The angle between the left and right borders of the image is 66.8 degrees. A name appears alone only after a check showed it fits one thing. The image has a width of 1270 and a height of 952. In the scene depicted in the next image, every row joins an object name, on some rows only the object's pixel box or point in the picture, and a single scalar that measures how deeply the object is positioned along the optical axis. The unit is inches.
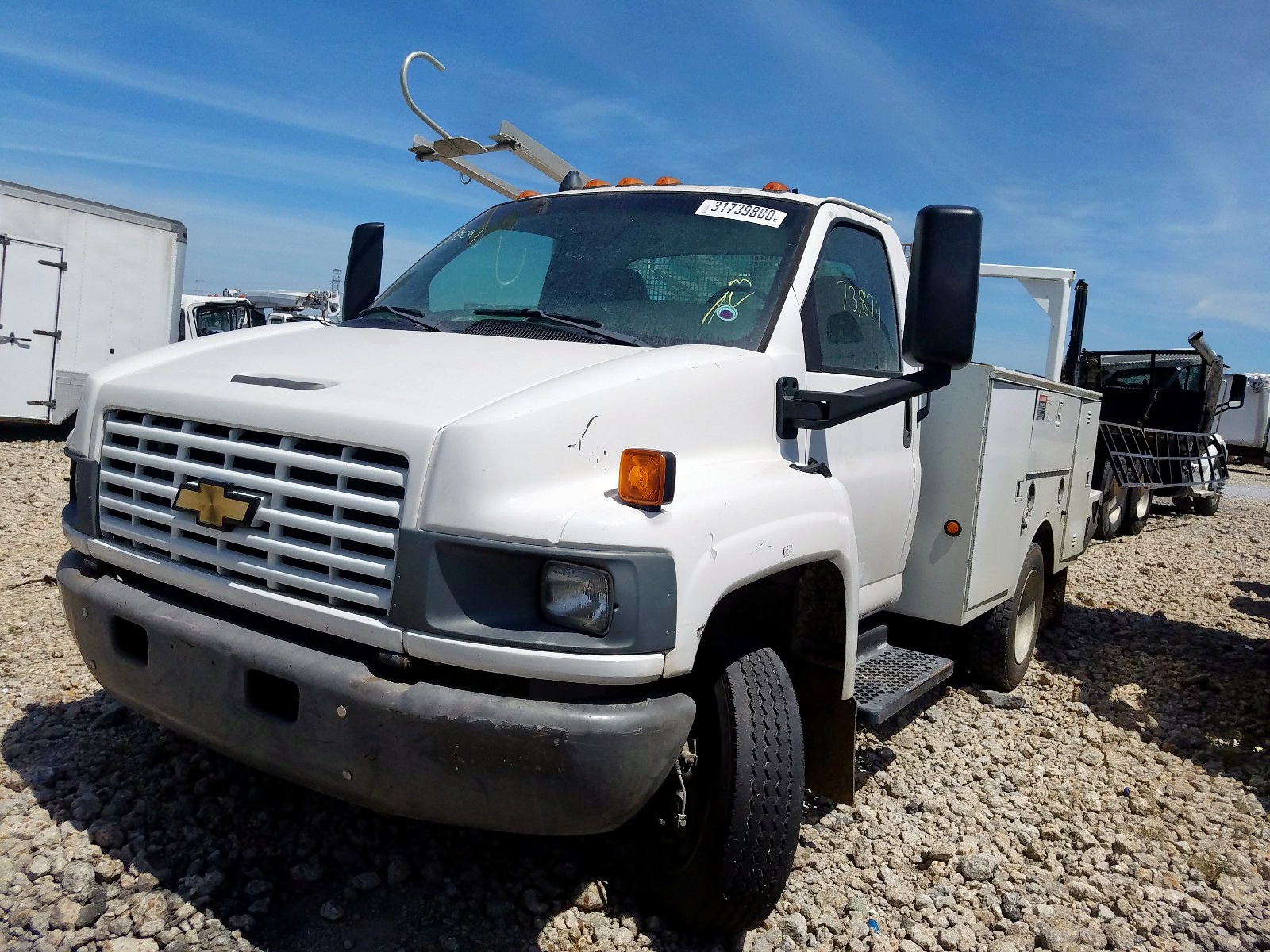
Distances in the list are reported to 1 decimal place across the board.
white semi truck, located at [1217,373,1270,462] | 994.1
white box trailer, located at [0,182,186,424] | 483.8
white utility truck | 87.4
